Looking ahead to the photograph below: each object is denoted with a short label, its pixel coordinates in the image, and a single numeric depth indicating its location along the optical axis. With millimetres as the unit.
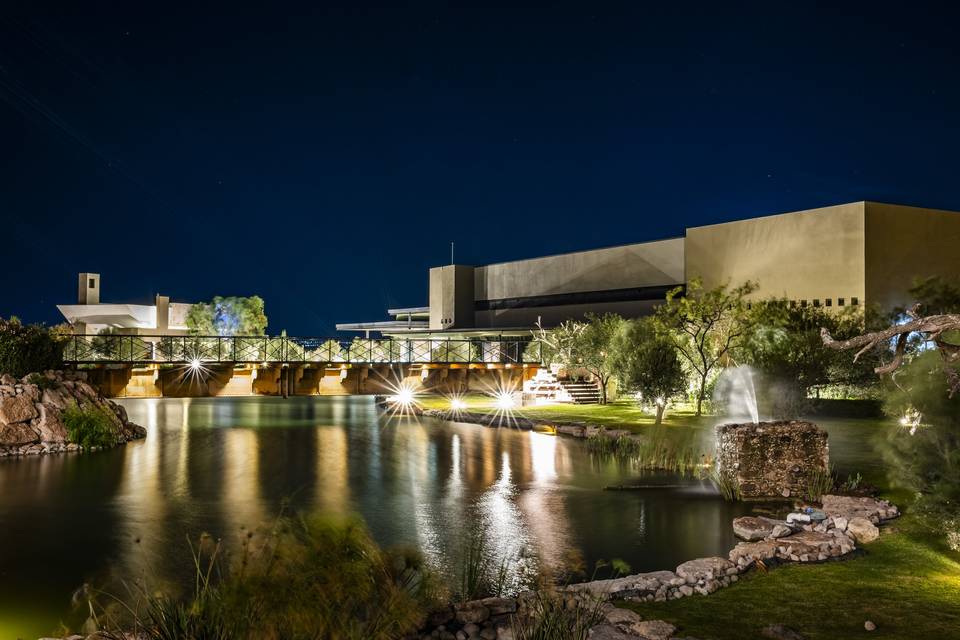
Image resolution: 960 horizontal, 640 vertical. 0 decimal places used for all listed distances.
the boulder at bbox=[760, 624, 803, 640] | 7578
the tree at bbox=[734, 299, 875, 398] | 28703
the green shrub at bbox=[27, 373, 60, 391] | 25341
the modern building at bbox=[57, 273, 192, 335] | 97000
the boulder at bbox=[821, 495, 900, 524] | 13077
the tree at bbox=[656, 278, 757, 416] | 30844
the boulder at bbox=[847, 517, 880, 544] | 11617
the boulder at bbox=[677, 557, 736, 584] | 9641
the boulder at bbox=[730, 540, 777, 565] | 10547
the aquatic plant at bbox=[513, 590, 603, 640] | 6855
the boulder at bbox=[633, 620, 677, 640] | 7525
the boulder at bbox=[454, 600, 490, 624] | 7961
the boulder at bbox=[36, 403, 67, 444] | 24500
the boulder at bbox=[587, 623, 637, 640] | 7406
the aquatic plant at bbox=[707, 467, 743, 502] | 15500
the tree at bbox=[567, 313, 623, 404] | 40125
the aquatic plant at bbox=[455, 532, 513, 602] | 9156
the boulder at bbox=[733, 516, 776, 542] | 12336
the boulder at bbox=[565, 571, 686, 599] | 9102
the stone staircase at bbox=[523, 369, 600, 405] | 41219
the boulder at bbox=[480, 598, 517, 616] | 8203
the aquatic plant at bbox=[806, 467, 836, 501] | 15148
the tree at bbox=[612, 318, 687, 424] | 28453
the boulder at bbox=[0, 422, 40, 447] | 23594
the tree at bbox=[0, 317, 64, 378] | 25859
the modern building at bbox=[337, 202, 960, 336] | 40344
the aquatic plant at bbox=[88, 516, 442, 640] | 6455
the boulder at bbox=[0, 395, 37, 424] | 23969
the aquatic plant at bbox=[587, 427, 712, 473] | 19922
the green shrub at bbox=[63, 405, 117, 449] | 24953
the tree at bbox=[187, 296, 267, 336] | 95562
